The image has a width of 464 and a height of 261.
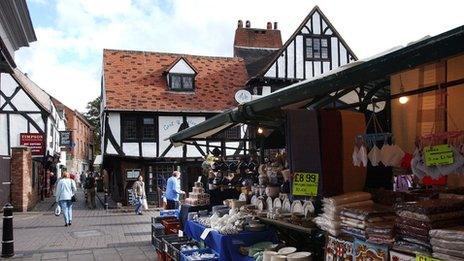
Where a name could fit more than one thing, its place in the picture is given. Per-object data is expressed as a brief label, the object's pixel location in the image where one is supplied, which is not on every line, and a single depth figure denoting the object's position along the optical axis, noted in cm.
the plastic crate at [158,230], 870
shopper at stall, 1247
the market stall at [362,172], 315
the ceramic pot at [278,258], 461
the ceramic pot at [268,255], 474
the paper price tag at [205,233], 628
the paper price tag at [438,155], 331
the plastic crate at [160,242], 782
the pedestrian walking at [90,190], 2088
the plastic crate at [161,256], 785
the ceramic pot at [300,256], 450
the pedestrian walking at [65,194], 1380
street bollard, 899
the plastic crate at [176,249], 664
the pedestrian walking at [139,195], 1717
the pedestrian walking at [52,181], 3020
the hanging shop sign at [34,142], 1978
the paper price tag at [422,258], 295
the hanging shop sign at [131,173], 2081
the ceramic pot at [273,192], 612
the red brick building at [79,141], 4703
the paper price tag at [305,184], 427
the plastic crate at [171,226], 882
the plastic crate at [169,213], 991
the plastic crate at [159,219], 946
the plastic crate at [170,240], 741
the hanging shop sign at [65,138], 2667
